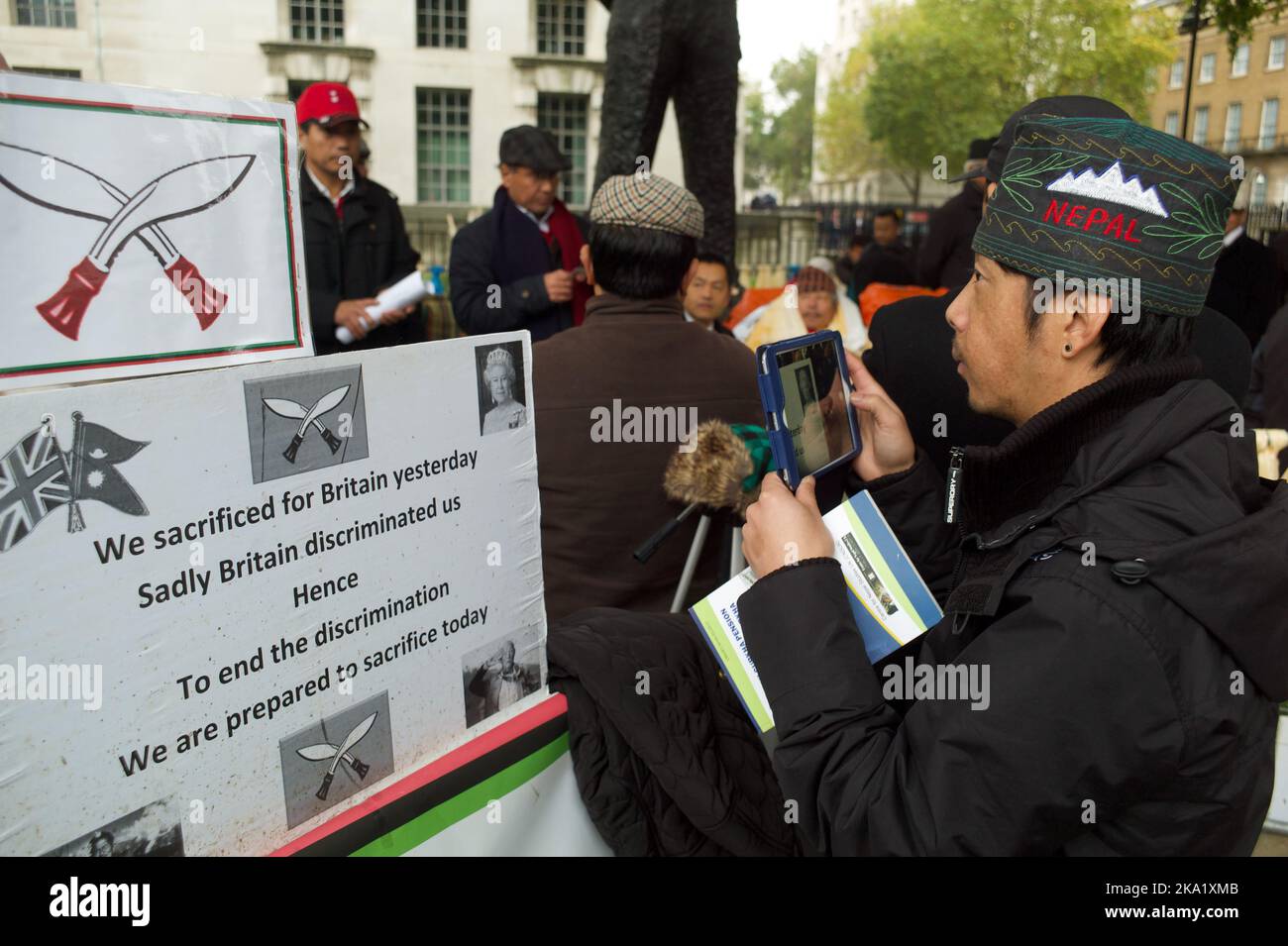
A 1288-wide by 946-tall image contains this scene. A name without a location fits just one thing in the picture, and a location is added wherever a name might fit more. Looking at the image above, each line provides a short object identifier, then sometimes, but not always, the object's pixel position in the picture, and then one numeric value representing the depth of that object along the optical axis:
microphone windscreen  2.28
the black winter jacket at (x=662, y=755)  1.74
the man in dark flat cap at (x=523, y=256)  4.61
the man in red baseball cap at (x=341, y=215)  4.60
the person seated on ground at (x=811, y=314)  5.53
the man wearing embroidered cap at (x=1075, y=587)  1.28
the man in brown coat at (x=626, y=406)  2.70
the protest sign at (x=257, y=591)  1.19
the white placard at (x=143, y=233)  1.37
